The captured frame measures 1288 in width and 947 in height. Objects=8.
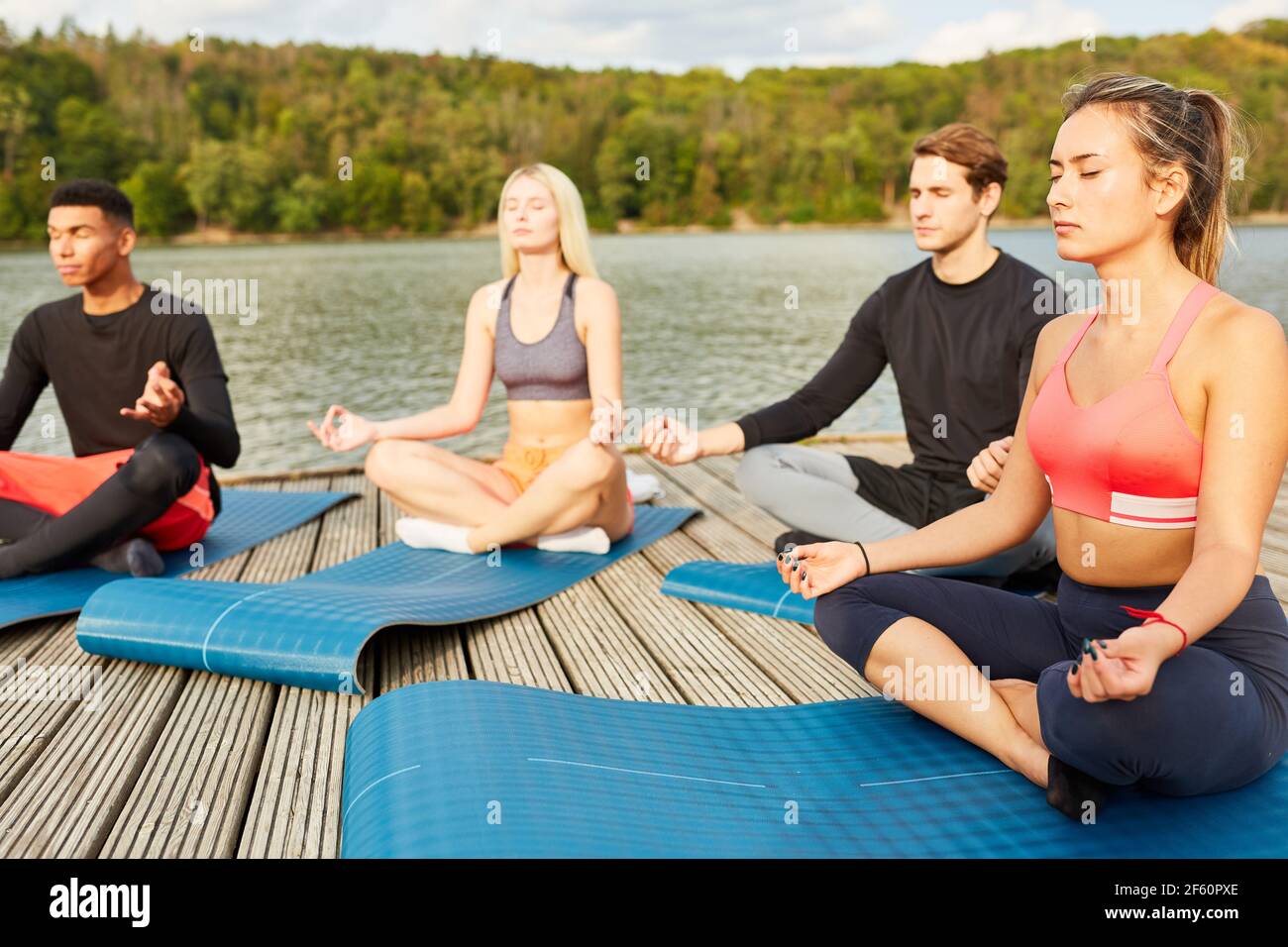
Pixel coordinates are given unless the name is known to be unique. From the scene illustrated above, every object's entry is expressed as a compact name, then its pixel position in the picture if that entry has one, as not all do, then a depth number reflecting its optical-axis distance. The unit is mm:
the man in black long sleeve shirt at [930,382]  3730
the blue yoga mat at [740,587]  3693
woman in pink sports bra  1965
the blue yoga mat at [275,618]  3070
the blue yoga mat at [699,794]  2016
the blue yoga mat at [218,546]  3736
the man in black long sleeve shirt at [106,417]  3959
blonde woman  4254
